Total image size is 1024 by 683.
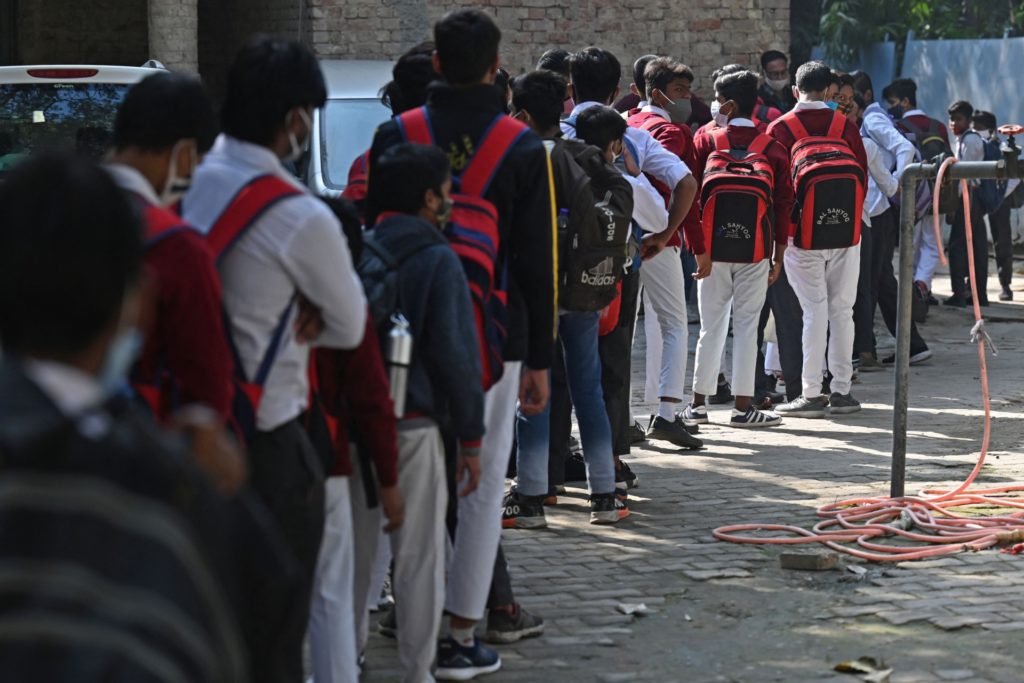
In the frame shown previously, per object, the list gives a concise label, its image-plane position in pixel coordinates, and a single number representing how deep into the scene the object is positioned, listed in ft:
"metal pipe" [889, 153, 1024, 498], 40.17
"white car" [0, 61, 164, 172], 53.13
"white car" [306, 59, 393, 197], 64.05
